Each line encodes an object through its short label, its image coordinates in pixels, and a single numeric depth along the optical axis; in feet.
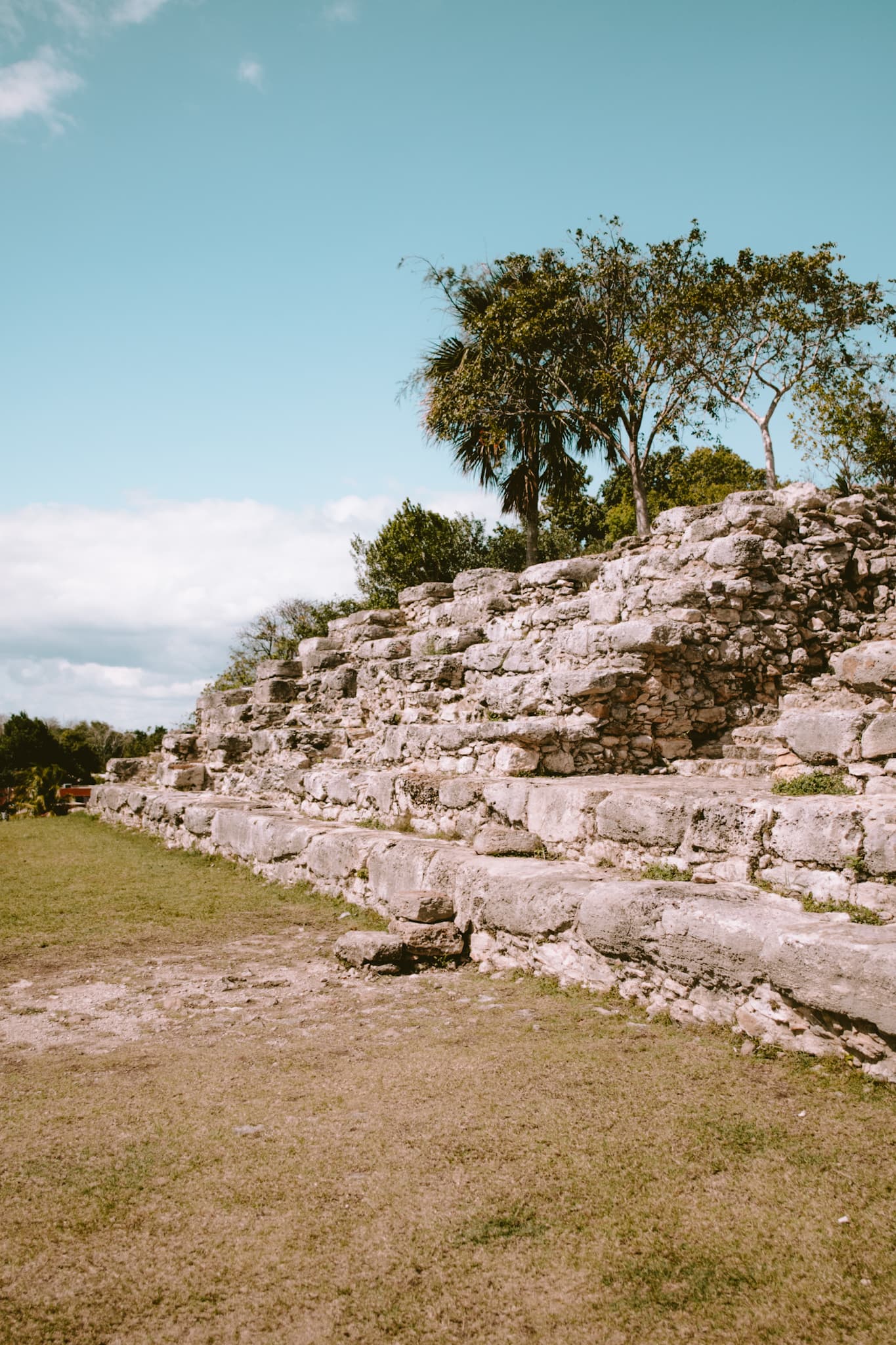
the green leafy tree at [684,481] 85.61
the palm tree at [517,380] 64.59
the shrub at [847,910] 13.96
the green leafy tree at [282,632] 91.61
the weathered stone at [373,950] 18.35
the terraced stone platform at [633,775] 14.05
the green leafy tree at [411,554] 83.30
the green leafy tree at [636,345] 60.80
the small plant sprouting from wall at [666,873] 17.57
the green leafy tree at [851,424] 57.47
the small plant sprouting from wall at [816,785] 18.22
